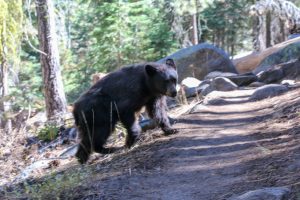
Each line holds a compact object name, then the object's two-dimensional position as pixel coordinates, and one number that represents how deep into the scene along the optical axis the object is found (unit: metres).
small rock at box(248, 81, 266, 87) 15.15
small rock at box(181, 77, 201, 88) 15.49
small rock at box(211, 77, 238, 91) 14.52
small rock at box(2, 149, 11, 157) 9.07
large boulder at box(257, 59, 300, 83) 14.39
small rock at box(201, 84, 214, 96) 14.37
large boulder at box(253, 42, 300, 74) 17.56
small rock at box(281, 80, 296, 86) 12.30
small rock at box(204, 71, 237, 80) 17.40
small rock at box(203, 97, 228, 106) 11.09
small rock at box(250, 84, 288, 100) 11.30
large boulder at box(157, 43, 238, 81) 18.81
